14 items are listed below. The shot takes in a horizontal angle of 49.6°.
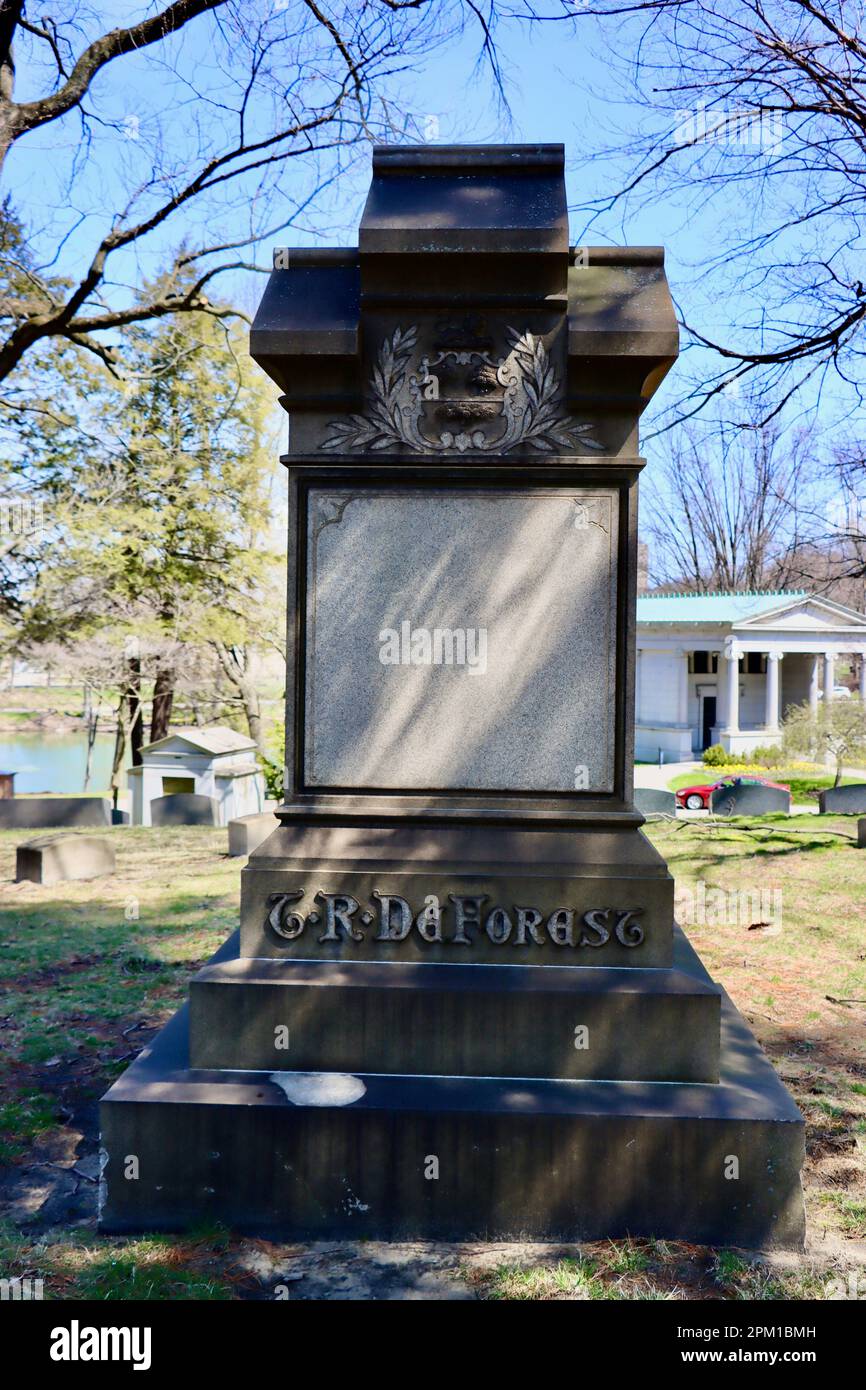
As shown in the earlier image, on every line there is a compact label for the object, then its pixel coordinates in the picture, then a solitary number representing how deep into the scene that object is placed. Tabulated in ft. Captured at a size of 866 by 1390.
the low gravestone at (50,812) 53.06
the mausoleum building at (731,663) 129.29
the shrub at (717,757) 115.65
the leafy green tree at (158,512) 68.64
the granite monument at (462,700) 13.28
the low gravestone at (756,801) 60.34
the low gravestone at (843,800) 59.77
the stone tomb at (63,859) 35.37
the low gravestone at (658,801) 55.11
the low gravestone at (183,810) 59.62
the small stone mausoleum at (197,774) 74.08
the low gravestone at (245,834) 41.32
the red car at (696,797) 82.53
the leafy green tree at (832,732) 82.12
